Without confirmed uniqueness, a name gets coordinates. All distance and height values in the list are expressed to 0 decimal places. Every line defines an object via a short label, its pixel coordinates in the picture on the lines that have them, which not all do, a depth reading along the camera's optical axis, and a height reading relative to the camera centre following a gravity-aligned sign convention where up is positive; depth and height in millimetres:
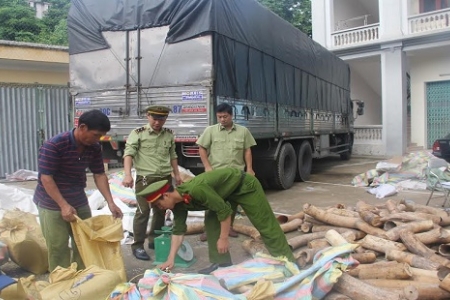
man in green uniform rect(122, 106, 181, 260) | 4414 -225
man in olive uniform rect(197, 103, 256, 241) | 4902 -95
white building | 14863 +2392
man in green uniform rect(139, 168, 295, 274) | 3193 -519
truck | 6215 +1059
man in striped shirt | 3141 -290
